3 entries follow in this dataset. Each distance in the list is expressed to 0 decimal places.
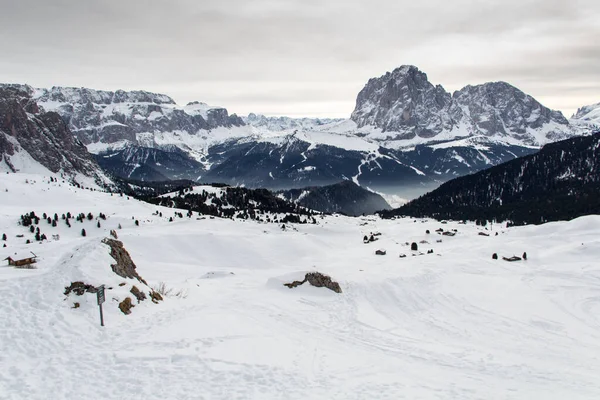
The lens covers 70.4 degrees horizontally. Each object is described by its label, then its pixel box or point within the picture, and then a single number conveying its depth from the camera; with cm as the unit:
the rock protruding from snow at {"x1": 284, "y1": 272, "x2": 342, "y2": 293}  4391
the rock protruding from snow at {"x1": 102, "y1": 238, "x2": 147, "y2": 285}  3186
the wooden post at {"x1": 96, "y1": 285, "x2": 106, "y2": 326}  2403
